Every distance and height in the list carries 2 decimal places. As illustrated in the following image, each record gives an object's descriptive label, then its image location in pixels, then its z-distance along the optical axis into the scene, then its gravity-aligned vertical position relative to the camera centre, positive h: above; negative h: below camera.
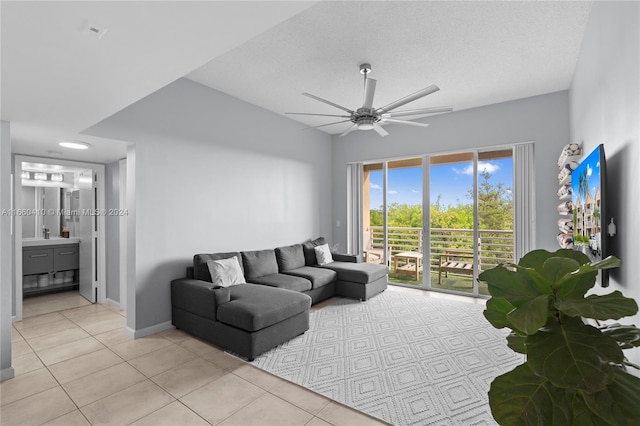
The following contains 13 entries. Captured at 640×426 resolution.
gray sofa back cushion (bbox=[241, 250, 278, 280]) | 4.36 -0.73
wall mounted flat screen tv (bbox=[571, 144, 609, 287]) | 1.85 +0.02
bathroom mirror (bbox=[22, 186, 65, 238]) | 5.71 +0.14
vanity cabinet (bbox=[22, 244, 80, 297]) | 4.86 -0.86
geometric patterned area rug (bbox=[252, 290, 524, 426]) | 2.25 -1.42
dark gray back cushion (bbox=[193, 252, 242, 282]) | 3.75 -0.66
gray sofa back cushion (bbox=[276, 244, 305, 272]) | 4.97 -0.73
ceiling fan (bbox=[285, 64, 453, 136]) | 3.01 +1.14
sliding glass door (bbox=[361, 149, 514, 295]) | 5.08 -0.09
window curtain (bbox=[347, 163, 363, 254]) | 6.52 +0.09
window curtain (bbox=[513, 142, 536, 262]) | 4.65 +0.20
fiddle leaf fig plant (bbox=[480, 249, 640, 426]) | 0.79 -0.39
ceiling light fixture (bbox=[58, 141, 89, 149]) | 3.44 +0.82
